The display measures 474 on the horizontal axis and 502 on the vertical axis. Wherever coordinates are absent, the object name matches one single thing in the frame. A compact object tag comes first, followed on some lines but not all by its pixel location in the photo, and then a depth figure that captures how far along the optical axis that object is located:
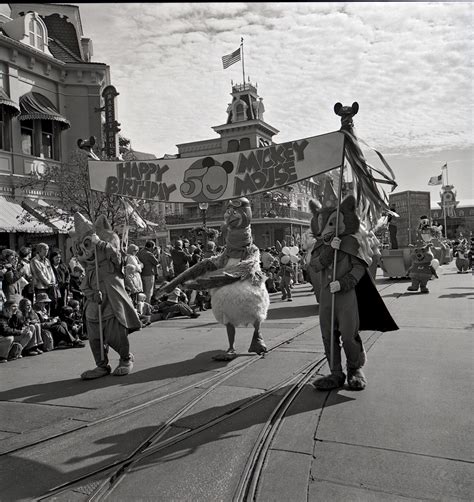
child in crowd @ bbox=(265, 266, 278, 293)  15.47
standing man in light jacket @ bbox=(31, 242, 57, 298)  9.20
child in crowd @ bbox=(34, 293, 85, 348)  7.64
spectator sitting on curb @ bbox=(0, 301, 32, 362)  6.66
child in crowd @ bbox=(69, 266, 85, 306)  8.95
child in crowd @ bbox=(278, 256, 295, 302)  13.00
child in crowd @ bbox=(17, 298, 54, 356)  7.05
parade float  17.41
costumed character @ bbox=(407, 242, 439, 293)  13.71
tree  14.15
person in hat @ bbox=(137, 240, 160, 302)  11.57
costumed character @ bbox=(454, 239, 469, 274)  21.38
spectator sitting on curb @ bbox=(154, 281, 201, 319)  10.38
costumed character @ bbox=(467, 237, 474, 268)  21.35
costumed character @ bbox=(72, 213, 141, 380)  5.46
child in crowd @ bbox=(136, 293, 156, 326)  9.66
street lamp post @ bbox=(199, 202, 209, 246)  14.11
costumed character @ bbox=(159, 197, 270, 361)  6.02
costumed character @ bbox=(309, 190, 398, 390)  4.63
